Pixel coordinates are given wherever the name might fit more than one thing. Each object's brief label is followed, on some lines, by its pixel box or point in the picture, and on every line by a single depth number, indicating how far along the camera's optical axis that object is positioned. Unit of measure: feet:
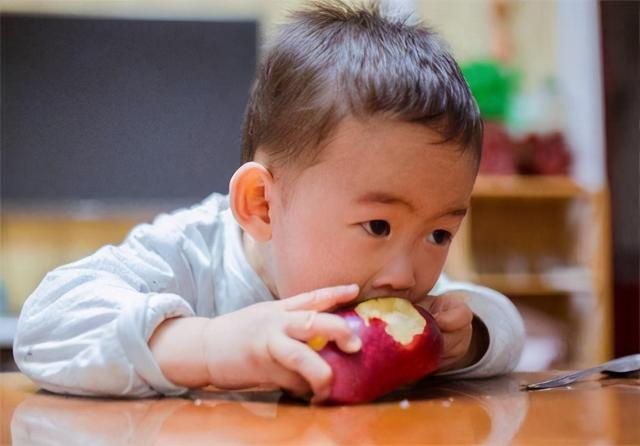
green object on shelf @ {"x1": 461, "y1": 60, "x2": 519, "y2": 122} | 6.74
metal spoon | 2.90
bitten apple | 2.62
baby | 2.70
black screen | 10.27
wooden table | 2.35
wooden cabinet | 6.79
